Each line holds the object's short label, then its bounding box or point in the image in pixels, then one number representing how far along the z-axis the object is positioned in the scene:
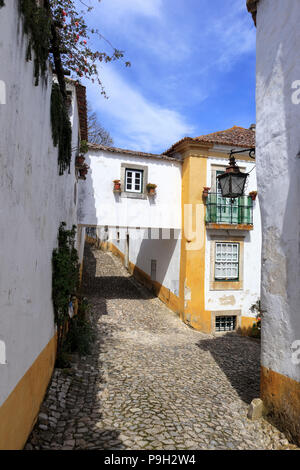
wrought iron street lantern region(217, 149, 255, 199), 5.22
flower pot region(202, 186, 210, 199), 11.08
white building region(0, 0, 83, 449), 2.56
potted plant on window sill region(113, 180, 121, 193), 10.71
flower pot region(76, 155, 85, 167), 8.99
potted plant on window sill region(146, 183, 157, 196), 11.05
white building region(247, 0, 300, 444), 4.09
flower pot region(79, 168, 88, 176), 9.48
